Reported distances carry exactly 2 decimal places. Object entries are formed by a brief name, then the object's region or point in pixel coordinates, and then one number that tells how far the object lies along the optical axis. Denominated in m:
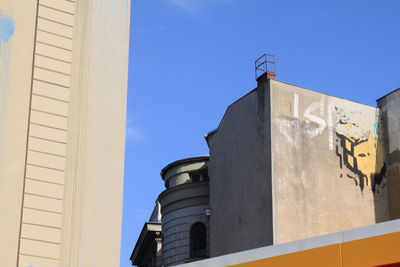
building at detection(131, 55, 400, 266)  31.19
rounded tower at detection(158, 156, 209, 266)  37.38
